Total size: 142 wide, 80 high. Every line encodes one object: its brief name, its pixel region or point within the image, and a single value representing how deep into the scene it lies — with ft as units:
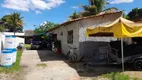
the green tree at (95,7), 46.36
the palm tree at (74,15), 56.75
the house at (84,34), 21.38
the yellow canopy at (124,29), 13.71
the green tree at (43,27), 80.99
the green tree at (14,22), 84.05
